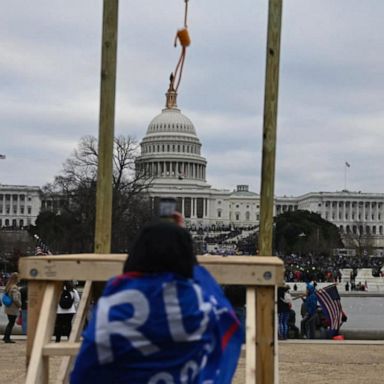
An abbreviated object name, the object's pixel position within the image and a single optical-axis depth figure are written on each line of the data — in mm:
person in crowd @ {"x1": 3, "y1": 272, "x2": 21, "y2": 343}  14733
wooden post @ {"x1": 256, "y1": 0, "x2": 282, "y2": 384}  6914
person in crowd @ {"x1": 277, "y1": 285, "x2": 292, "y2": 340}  16141
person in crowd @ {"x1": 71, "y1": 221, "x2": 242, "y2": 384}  3615
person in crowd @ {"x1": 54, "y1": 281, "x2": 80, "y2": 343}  13227
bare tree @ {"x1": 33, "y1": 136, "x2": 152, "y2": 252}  52375
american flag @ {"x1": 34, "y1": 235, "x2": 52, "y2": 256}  68825
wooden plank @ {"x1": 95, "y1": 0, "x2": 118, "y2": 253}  6949
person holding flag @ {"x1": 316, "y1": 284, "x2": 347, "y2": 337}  17094
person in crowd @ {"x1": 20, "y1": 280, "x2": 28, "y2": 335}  16545
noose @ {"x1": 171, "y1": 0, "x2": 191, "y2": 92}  5876
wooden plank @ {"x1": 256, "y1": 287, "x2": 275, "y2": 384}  5195
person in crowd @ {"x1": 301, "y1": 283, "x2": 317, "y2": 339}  16875
